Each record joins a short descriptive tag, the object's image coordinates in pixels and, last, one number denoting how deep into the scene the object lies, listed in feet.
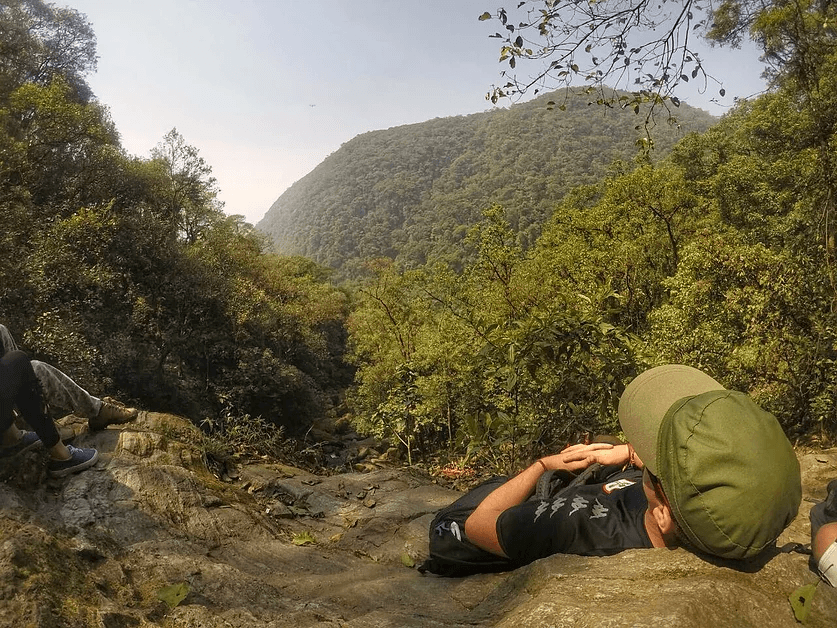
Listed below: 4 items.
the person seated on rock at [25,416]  11.49
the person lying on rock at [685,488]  4.29
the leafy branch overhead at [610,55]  10.07
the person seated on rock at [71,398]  15.02
